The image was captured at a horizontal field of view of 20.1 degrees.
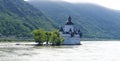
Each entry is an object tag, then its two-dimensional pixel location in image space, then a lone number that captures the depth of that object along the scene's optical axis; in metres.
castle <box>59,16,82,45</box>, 160.75
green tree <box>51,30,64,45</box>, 144.00
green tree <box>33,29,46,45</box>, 141.25
